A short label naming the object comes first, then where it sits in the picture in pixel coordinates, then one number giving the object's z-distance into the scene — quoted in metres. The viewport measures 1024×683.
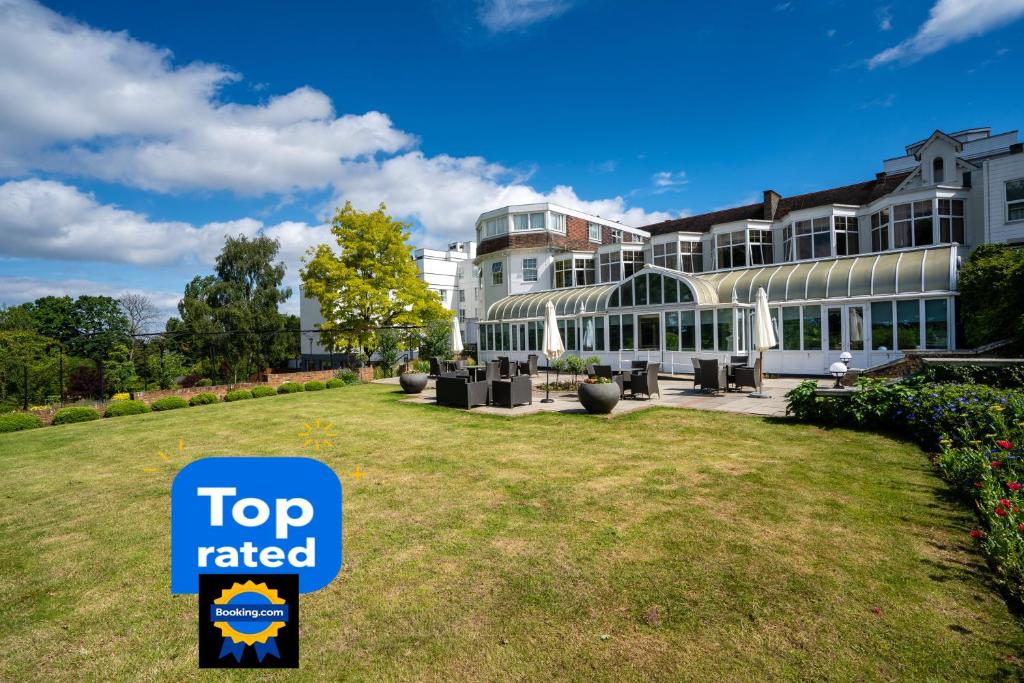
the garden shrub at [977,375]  9.15
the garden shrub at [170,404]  16.09
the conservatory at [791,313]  17.05
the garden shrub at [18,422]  13.10
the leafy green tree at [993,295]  13.76
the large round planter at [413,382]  17.11
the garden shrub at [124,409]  15.23
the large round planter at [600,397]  11.78
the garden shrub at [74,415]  14.16
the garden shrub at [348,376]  22.50
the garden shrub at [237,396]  18.12
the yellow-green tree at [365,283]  25.88
